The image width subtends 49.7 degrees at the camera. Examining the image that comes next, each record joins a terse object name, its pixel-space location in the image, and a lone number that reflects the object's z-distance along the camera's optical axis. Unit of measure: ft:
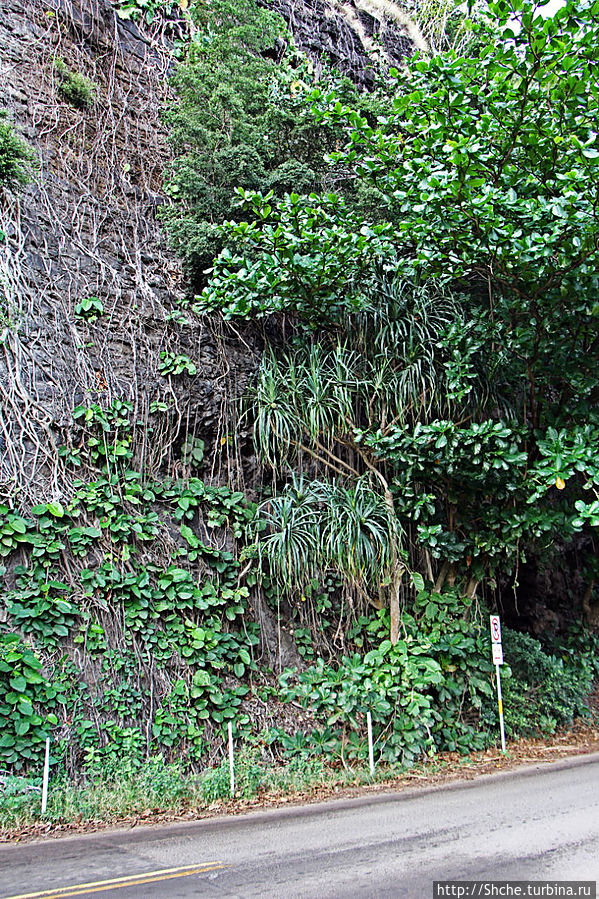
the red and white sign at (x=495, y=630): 24.77
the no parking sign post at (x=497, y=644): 24.45
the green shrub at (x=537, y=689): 26.89
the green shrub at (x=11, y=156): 21.07
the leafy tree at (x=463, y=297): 20.15
